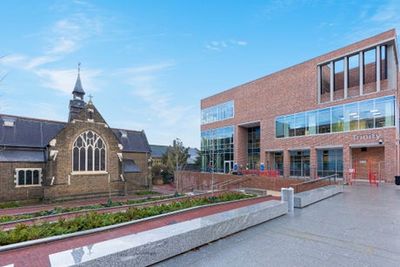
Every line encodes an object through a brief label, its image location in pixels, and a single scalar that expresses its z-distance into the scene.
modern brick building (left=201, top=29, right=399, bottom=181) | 22.81
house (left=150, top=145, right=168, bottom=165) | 63.86
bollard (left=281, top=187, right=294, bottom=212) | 11.07
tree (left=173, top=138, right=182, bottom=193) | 27.89
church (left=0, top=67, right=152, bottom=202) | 23.09
